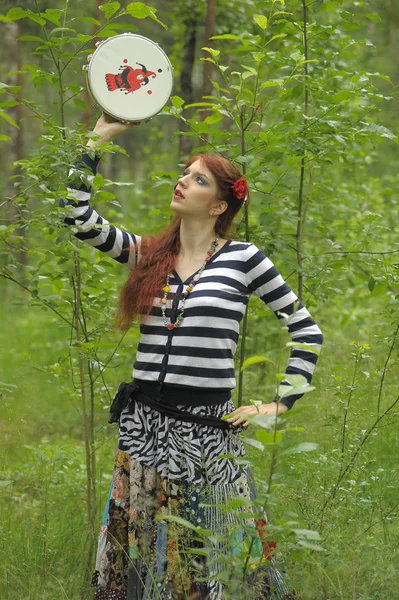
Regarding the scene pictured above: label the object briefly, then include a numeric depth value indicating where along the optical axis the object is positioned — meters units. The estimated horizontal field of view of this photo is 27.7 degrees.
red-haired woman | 2.96
